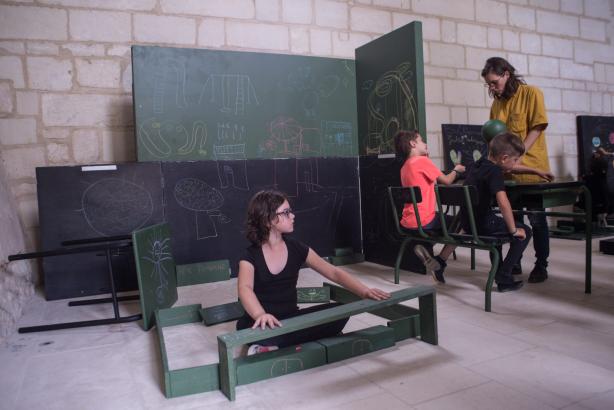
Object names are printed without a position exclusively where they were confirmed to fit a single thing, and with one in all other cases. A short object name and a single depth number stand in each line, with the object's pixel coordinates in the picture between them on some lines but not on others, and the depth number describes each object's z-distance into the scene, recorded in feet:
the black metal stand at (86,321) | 9.64
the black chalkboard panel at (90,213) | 12.31
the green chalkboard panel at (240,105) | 13.39
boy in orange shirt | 11.82
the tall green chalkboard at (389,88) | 12.73
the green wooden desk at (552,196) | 9.80
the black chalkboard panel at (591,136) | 23.17
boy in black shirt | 10.07
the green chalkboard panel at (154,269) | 9.48
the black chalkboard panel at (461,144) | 19.84
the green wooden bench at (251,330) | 6.40
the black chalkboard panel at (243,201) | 13.71
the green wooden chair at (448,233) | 9.79
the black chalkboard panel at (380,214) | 13.87
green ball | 11.68
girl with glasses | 7.25
